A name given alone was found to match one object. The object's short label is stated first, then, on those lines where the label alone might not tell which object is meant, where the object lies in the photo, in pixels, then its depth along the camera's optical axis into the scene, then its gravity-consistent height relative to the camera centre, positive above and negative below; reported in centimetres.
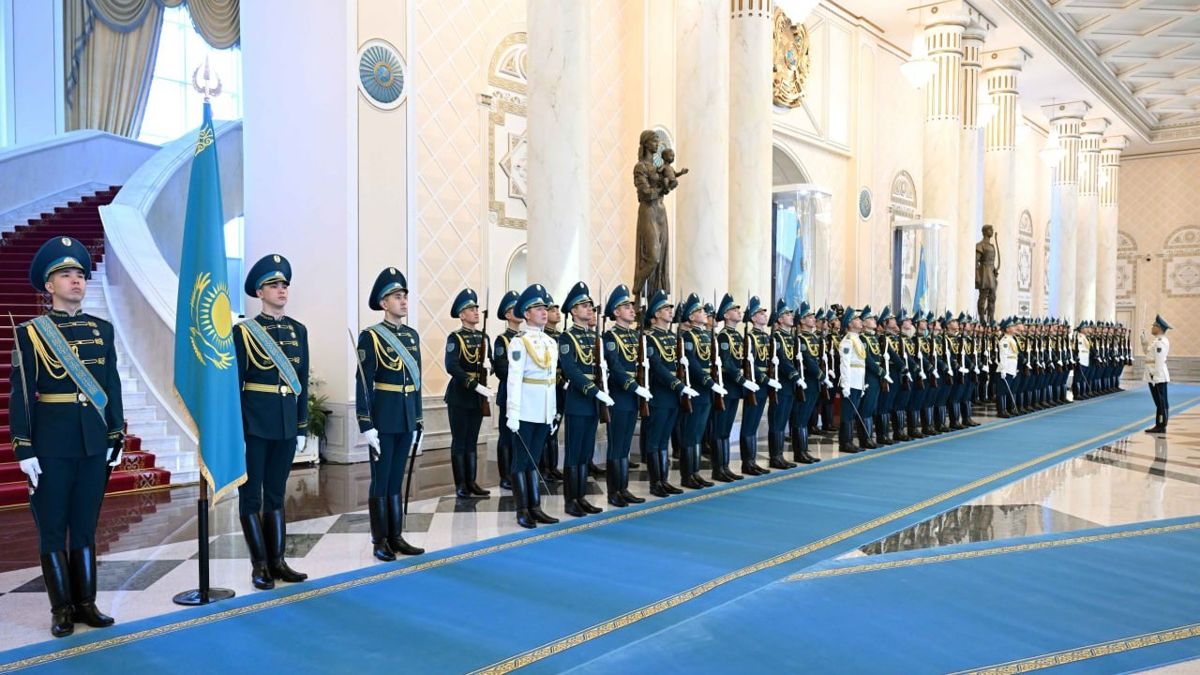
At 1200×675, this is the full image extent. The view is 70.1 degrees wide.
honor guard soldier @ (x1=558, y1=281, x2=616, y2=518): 520 -45
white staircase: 612 -75
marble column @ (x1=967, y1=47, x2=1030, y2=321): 1619 +287
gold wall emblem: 1272 +402
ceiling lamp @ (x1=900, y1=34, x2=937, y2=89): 1135 +342
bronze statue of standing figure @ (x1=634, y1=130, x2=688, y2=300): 801 +107
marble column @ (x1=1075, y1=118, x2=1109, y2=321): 2123 +279
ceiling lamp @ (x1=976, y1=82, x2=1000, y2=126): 1502 +380
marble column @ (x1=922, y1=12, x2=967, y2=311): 1406 +309
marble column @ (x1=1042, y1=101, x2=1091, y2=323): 2042 +320
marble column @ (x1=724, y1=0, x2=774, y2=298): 983 +216
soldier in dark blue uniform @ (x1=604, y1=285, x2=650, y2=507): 548 -45
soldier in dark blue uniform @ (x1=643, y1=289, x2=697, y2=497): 576 -43
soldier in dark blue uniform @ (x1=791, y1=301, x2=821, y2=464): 738 -57
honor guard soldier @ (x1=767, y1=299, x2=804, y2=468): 702 -50
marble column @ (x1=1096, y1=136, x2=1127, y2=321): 2228 +195
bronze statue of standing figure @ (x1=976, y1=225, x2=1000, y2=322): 1548 +97
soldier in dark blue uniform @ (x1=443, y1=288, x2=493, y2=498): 583 -47
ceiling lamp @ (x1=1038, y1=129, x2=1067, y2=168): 1912 +386
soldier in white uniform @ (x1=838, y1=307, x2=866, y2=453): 802 -48
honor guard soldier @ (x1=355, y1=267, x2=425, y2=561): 416 -36
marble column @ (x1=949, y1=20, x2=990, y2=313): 1461 +257
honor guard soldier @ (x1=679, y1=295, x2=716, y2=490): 609 -59
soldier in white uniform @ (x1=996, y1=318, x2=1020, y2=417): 1189 -60
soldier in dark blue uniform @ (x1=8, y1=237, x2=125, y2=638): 321 -37
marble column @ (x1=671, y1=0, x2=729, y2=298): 924 +205
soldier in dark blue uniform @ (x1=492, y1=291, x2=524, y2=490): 593 -33
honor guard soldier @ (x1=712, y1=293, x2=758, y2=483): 640 -43
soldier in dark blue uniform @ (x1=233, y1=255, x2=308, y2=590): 379 -40
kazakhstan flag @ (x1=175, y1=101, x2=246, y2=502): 355 -5
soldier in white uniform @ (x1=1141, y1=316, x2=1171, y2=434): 1024 -54
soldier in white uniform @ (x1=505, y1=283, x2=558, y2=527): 493 -41
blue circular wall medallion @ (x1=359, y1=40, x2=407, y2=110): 725 +216
